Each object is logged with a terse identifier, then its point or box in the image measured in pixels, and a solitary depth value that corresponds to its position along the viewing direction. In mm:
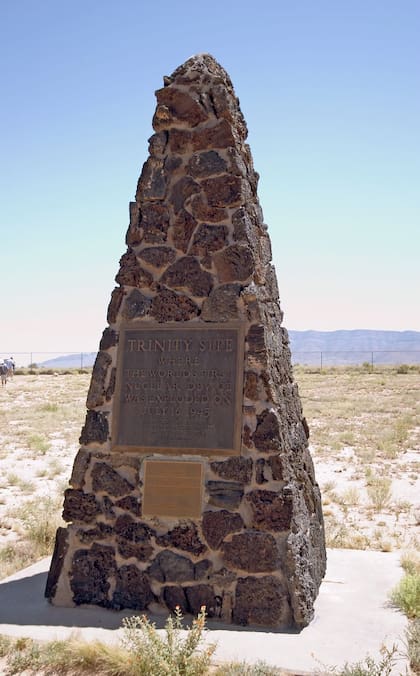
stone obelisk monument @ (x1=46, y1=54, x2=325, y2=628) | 5453
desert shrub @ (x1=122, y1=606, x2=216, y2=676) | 4301
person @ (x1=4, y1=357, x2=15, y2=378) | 38616
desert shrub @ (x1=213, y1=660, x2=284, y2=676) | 4297
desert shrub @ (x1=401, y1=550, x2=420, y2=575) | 6637
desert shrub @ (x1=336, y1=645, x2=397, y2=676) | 4207
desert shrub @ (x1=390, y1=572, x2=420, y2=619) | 5445
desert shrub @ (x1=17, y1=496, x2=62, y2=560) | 7875
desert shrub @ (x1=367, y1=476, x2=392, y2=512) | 10960
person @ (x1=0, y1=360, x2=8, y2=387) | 35438
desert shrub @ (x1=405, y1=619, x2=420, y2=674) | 4598
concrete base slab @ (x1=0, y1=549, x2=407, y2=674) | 4738
